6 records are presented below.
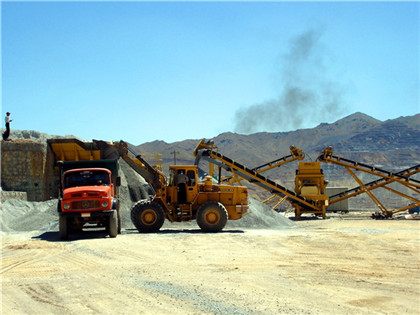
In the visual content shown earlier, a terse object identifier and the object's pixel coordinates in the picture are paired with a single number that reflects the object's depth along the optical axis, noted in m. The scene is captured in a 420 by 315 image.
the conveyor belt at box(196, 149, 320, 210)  28.23
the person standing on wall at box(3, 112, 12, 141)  26.16
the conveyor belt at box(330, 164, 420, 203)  31.72
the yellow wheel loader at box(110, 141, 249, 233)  18.59
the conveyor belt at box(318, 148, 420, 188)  31.40
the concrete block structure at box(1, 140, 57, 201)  24.62
